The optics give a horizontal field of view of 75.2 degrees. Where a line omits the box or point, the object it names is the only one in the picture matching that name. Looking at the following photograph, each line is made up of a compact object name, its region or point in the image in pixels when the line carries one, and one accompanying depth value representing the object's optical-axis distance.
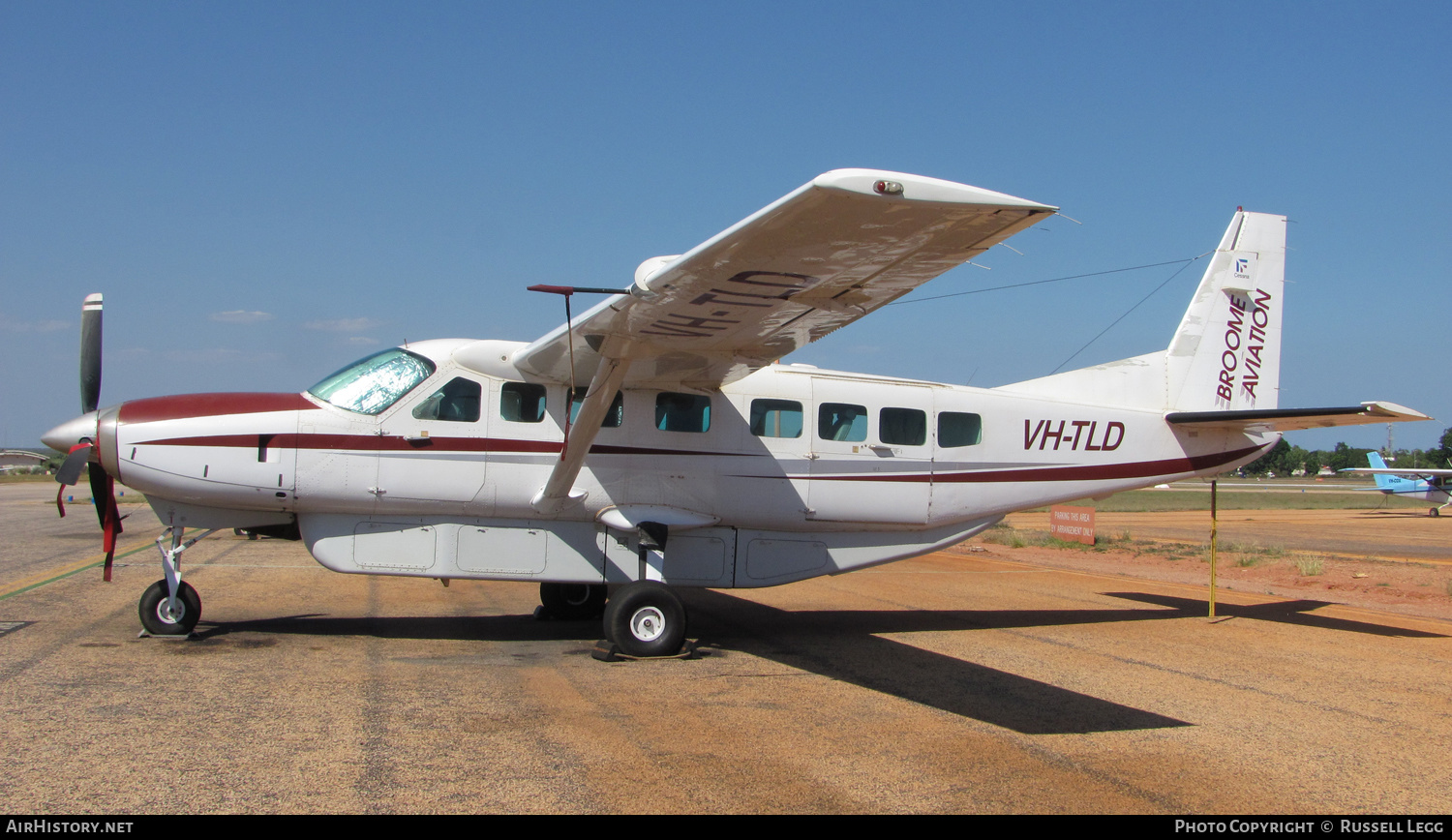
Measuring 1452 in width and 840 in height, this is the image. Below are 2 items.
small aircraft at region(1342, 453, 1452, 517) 42.95
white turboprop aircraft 8.16
